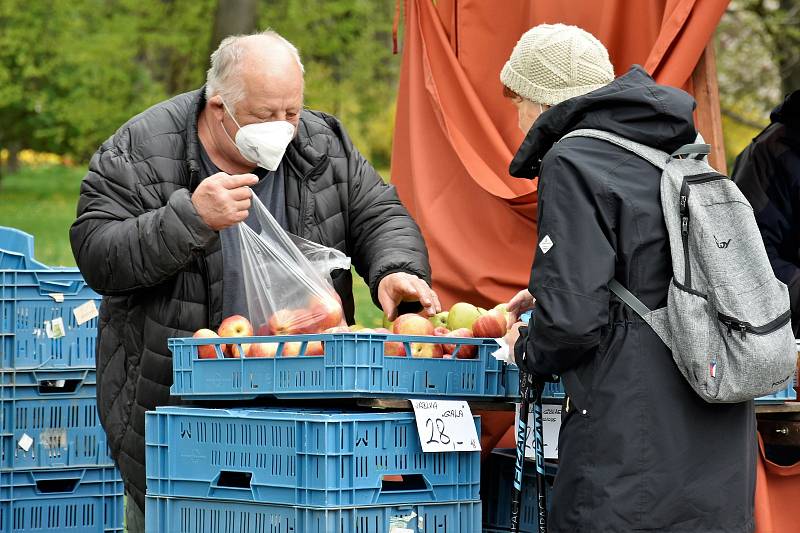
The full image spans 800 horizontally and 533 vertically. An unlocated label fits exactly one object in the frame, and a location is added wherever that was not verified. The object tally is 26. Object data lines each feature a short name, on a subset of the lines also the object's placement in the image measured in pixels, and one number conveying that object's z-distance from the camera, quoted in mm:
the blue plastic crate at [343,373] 6887
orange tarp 10781
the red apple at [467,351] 7553
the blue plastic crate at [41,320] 11195
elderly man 7941
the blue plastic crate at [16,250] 11383
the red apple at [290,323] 8078
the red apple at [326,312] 8086
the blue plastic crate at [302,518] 6668
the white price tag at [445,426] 6910
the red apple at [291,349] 7254
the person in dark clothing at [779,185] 10484
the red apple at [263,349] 7379
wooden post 10273
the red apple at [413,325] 8031
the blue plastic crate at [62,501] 11086
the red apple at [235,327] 7855
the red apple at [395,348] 7273
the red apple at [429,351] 7582
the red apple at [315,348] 7164
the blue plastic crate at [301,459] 6684
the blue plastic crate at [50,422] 11164
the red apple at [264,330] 8109
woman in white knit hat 6254
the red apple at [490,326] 8016
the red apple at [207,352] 7523
